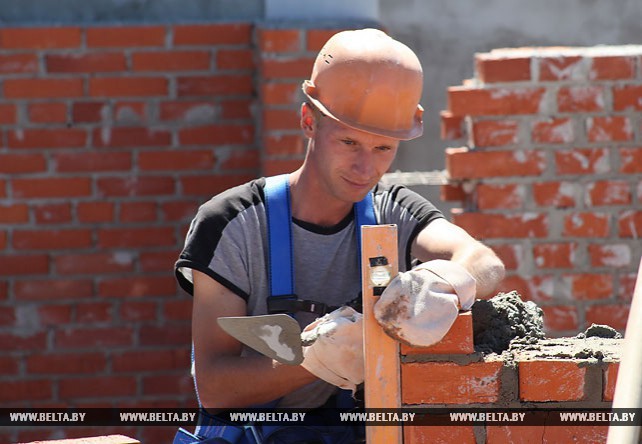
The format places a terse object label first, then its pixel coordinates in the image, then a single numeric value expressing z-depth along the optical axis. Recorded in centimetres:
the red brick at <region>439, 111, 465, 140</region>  891
